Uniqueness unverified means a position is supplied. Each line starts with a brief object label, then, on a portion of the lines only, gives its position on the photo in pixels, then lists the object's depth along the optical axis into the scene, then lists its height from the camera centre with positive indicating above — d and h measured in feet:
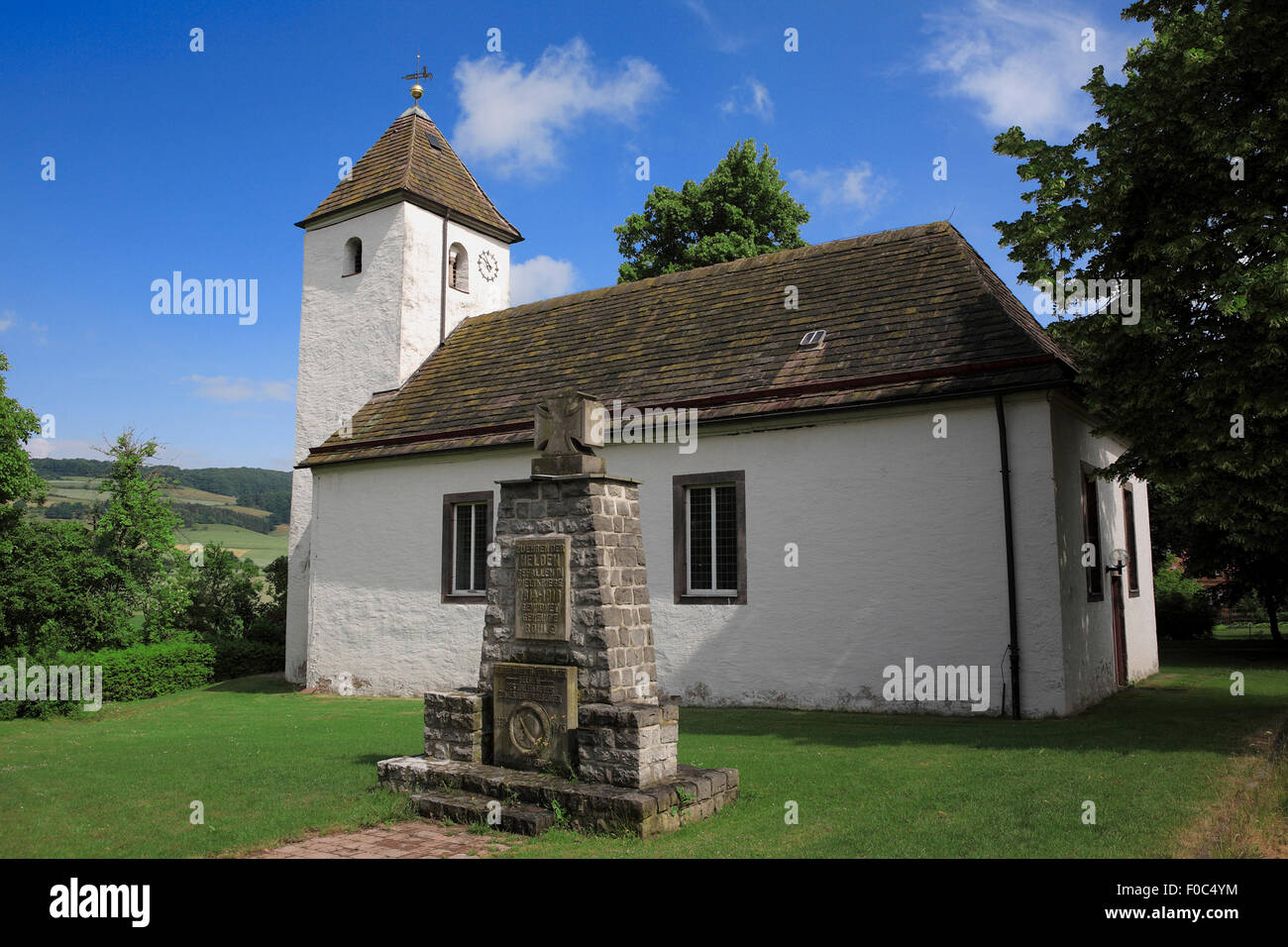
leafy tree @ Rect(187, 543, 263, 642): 79.30 -2.66
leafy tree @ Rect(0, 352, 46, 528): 67.05 +8.96
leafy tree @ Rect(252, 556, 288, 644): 78.43 -4.07
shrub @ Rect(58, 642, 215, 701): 60.59 -7.36
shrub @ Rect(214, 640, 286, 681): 71.61 -7.76
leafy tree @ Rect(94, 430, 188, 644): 71.72 +2.47
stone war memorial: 22.41 -3.56
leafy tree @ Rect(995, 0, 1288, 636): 30.45 +11.09
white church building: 39.37 +4.05
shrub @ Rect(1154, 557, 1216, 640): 98.27 -7.19
